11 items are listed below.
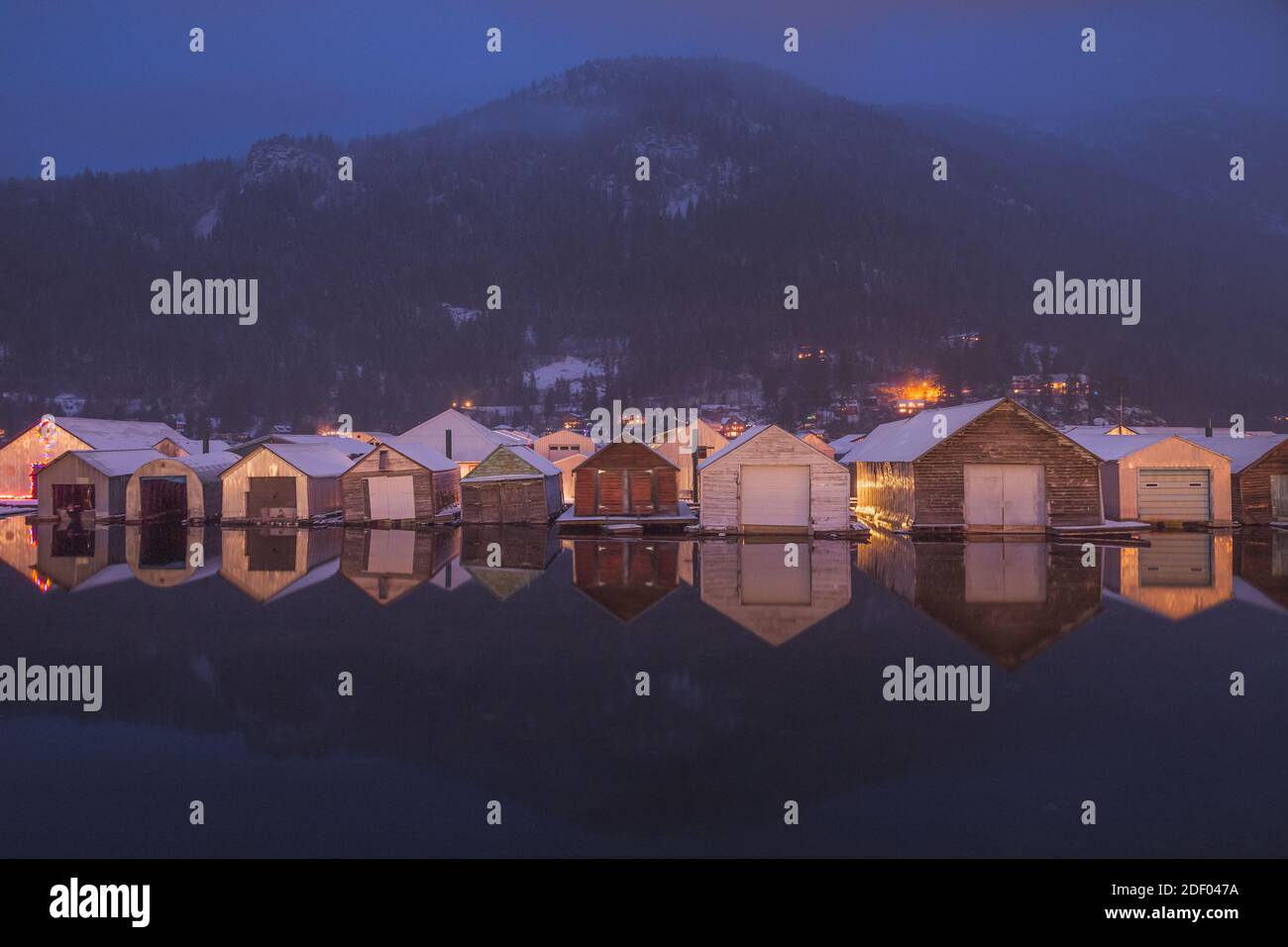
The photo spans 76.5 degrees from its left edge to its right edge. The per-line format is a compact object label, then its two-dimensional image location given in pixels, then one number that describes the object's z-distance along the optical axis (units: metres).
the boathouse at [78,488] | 45.69
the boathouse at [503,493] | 42.16
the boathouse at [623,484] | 40.47
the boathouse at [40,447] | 54.59
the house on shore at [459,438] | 56.41
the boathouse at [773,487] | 35.28
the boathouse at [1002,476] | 35.28
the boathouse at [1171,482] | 38.41
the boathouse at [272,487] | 42.06
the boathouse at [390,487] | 41.25
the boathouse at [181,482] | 43.13
